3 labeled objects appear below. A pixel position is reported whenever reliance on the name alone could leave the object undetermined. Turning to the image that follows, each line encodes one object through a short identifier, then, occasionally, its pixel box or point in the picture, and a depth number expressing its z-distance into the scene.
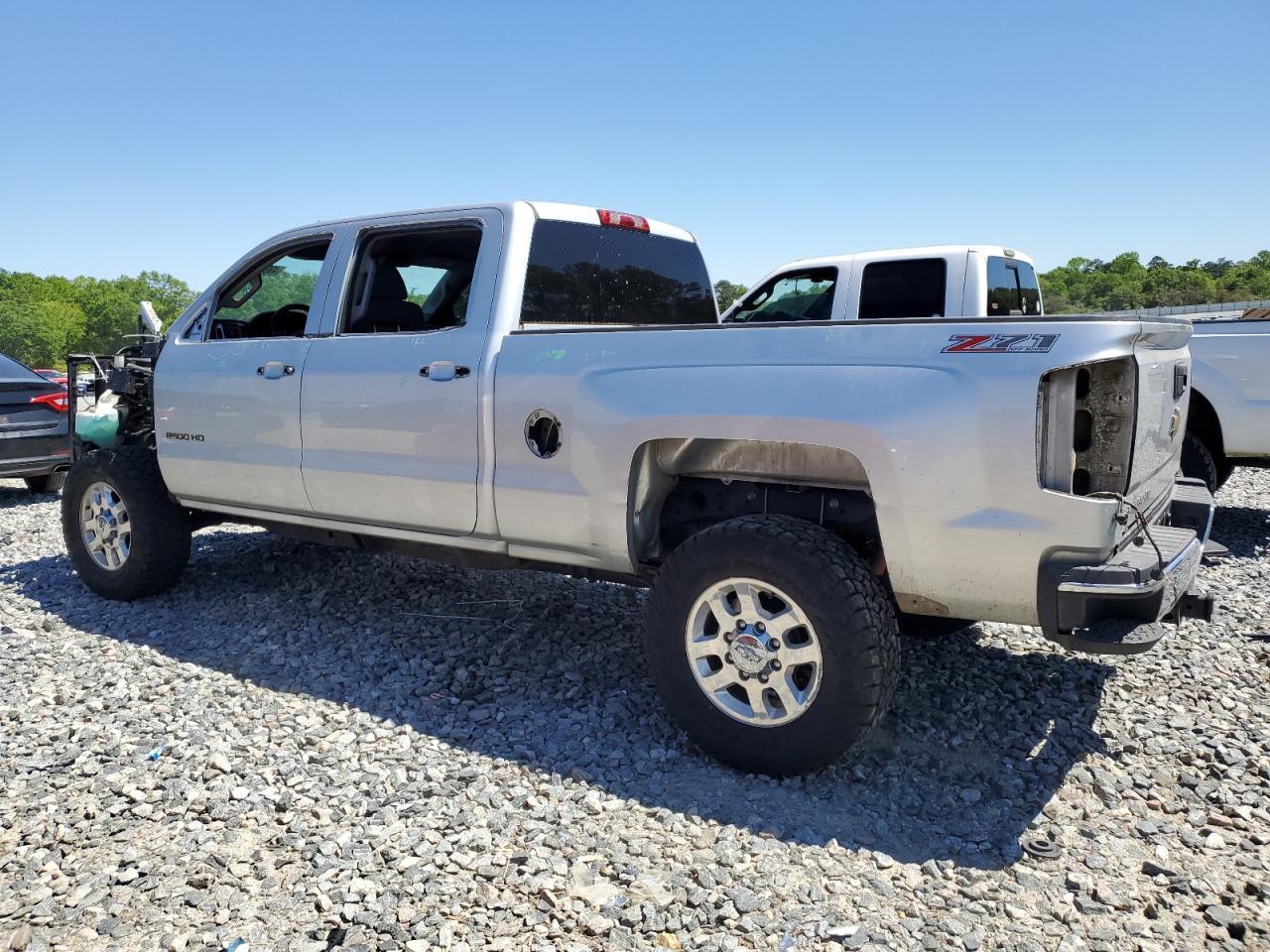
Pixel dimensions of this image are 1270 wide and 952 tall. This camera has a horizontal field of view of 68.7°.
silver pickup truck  2.78
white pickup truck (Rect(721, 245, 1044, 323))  6.86
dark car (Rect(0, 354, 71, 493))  8.73
